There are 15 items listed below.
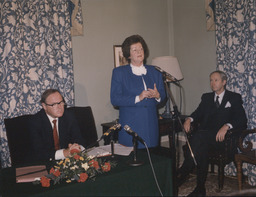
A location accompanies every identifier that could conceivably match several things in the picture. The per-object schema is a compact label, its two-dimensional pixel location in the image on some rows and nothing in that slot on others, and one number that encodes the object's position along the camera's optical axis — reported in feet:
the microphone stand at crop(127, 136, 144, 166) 6.97
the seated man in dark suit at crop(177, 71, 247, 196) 11.09
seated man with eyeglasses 8.77
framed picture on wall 15.15
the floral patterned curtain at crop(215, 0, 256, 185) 11.88
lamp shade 14.17
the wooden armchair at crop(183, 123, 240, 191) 11.28
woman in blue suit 9.50
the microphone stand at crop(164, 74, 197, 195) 8.45
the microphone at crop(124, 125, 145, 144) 6.62
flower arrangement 6.14
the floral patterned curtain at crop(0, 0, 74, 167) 11.71
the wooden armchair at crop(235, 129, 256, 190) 10.76
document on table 7.99
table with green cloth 5.92
